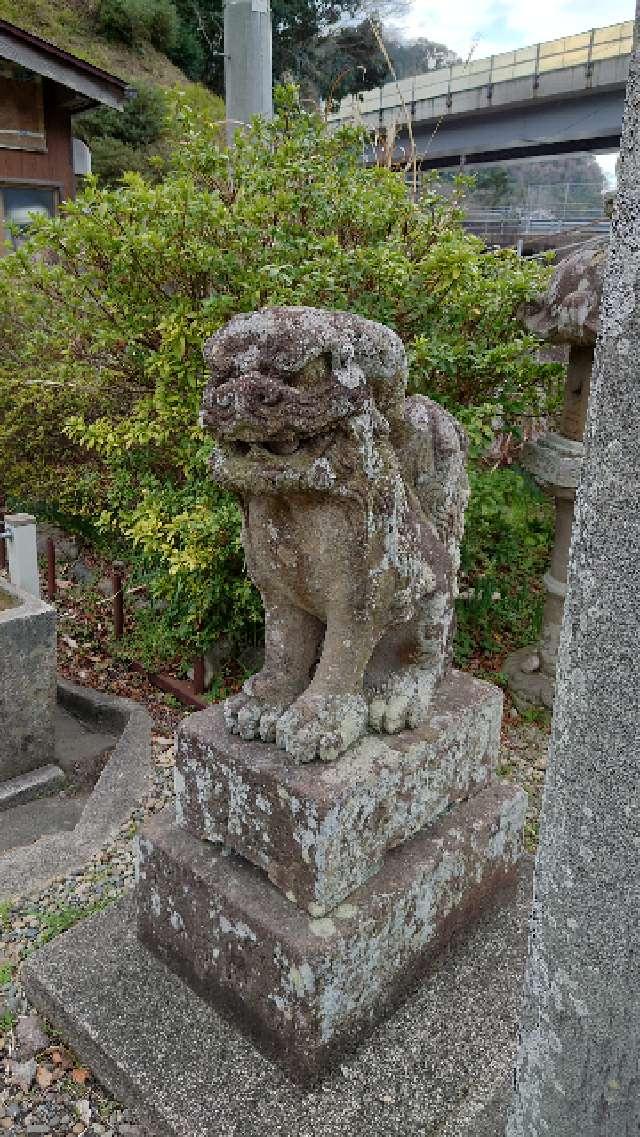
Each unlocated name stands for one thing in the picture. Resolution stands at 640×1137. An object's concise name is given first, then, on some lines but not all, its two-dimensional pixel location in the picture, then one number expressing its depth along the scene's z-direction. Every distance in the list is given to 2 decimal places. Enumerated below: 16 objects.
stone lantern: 3.97
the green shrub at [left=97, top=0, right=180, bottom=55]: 15.42
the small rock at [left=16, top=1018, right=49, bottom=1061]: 2.39
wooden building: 9.07
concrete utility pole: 5.30
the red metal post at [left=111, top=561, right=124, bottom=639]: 5.34
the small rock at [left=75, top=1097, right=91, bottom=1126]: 2.20
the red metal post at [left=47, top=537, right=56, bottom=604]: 5.95
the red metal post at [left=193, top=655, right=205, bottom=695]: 4.81
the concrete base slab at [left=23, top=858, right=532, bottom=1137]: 2.01
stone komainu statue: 1.83
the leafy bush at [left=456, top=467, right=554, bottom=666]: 4.93
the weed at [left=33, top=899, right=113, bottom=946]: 2.84
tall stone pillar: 1.11
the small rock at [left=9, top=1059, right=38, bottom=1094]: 2.30
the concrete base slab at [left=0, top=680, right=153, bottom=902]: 3.27
